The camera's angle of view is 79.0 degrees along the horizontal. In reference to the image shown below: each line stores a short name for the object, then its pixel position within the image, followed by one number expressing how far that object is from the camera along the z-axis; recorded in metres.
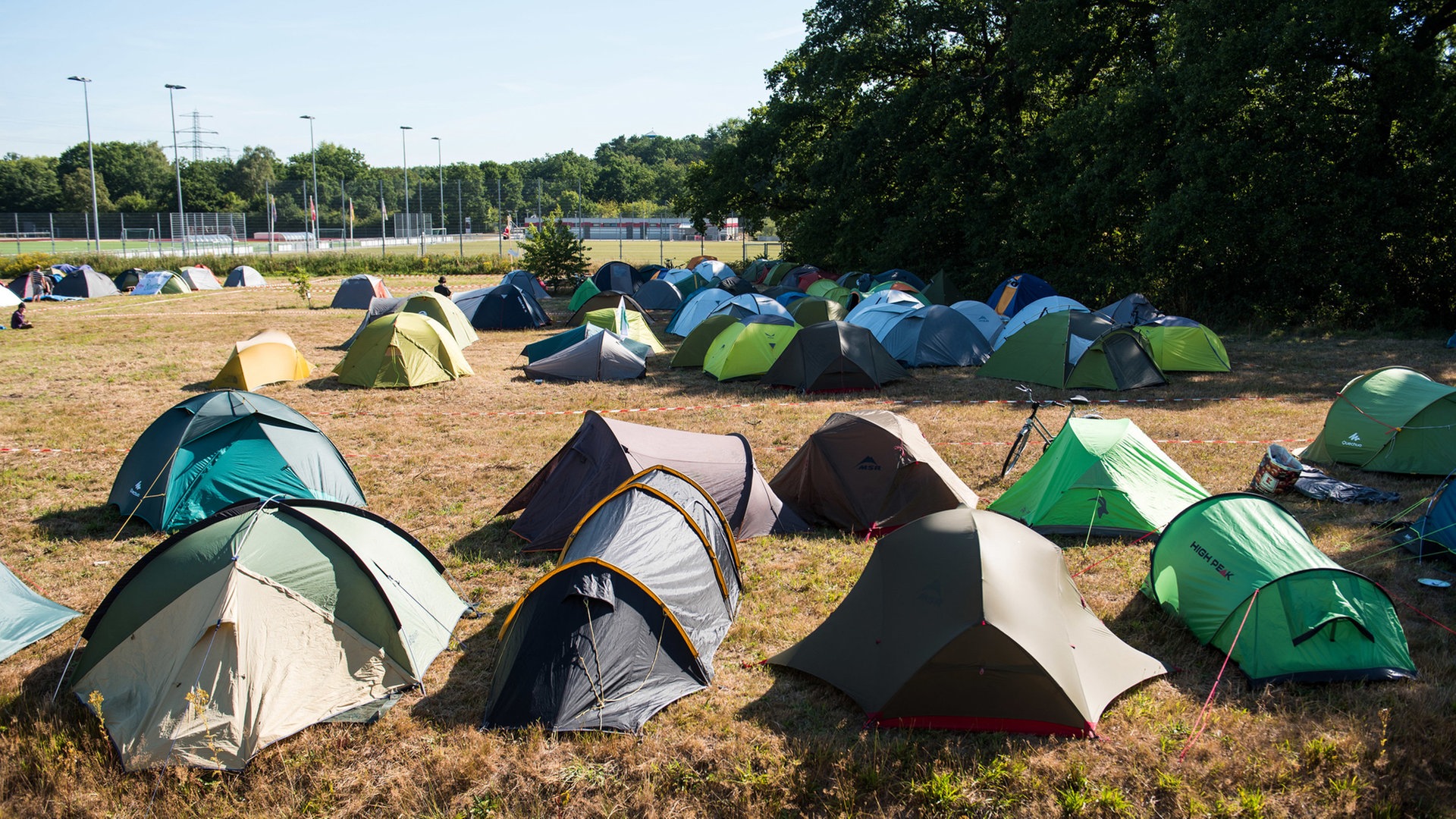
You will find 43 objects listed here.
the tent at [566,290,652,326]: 23.38
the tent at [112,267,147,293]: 35.44
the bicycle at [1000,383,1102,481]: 9.30
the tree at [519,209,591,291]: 32.31
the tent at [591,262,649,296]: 30.17
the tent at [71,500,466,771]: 5.02
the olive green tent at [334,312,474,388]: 15.13
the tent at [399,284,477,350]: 19.64
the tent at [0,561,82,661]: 6.12
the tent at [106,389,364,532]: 8.44
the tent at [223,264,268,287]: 37.00
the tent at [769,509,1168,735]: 4.98
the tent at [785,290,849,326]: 19.03
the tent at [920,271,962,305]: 23.14
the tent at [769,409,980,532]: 8.15
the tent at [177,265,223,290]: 35.78
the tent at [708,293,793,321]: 18.36
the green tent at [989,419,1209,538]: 7.79
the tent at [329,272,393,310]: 28.17
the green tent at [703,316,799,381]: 15.38
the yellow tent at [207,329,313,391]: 15.01
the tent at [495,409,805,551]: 7.81
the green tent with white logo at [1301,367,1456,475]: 9.14
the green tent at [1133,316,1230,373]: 15.05
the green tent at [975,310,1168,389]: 14.01
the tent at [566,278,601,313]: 25.86
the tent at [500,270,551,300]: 27.88
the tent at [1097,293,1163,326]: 17.05
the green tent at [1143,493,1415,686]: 5.40
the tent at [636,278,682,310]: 27.45
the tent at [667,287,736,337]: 21.59
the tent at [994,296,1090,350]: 17.02
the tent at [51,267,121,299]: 32.84
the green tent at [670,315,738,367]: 17.02
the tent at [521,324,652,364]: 16.81
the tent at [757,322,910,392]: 14.20
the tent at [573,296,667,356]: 18.72
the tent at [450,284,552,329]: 23.67
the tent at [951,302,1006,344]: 17.47
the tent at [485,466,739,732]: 5.17
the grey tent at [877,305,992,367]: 16.28
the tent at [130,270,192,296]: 34.38
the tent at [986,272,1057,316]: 20.61
